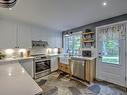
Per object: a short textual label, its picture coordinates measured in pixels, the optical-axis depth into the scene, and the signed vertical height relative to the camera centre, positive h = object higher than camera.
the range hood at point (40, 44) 3.21 +0.16
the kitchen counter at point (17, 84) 0.70 -0.46
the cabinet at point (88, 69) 2.58 -0.87
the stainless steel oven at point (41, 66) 2.95 -0.87
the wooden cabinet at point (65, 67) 3.08 -0.97
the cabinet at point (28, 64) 2.61 -0.69
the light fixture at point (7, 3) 0.98 +0.65
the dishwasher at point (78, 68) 2.64 -0.86
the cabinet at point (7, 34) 2.42 +0.48
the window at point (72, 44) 3.55 +0.18
